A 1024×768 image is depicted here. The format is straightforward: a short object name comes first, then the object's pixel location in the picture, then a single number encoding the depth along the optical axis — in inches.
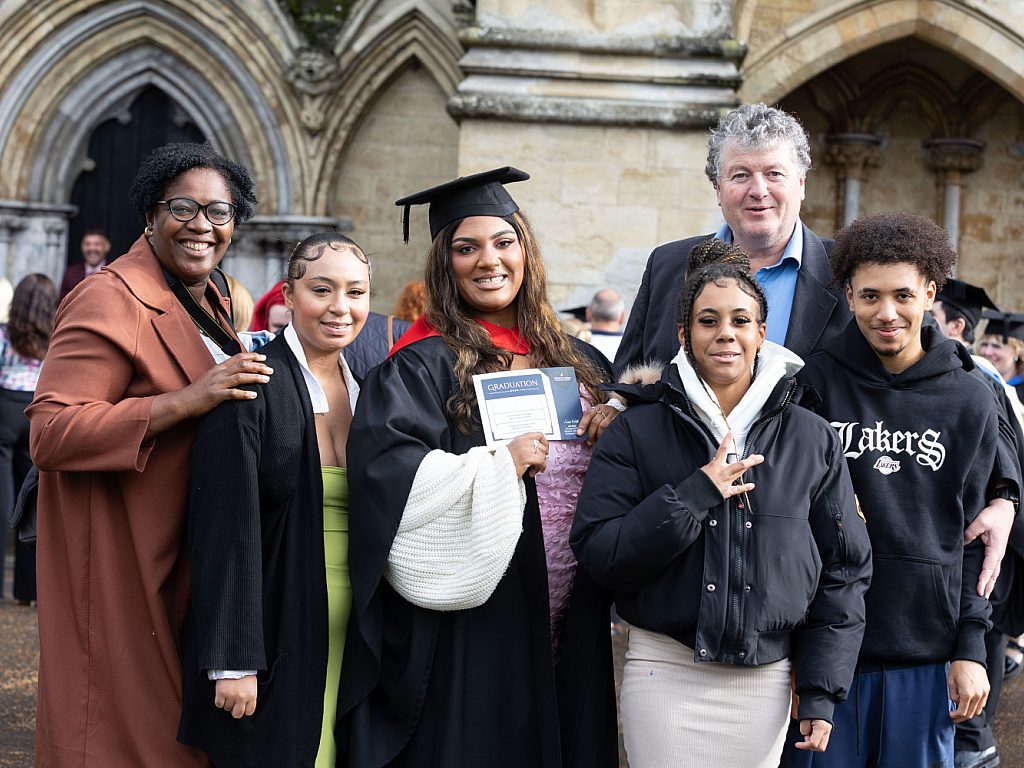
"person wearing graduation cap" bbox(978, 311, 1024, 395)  289.9
